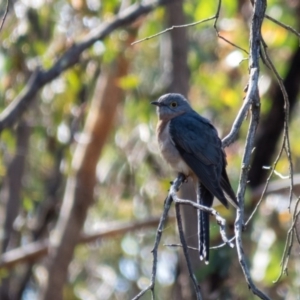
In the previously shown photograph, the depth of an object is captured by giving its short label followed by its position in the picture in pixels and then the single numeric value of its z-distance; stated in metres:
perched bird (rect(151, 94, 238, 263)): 10.52
